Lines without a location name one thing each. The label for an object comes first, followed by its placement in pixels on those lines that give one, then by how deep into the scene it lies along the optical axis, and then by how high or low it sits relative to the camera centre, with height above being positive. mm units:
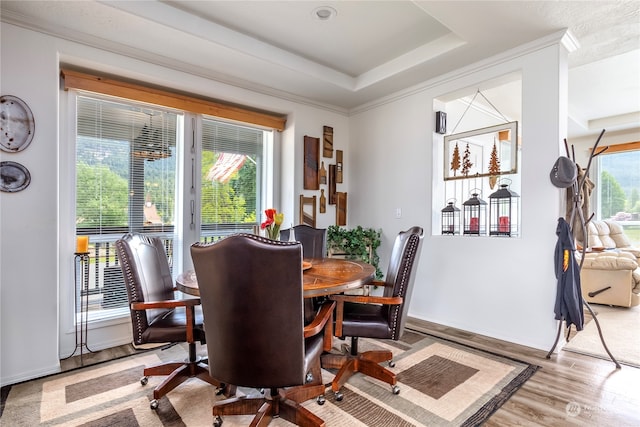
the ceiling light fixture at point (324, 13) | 2539 +1582
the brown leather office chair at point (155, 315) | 1929 -669
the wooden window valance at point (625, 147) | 6039 +1258
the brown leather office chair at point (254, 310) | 1347 -428
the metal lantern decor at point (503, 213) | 3029 -2
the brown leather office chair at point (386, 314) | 1977 -671
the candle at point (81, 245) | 2570 -276
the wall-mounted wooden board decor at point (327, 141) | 4258 +925
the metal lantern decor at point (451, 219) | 3491 -72
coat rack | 2555 +26
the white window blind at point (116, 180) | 2818 +278
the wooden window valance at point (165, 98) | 2672 +1068
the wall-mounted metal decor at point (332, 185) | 4324 +354
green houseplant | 3938 -390
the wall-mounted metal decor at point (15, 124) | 2209 +592
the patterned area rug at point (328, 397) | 1800 -1146
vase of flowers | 2196 -87
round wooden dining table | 1764 -412
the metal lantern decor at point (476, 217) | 3266 -46
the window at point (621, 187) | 6062 +509
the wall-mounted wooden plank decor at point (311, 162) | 4039 +617
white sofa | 3914 -799
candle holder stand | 2698 -748
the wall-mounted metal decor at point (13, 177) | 2207 +224
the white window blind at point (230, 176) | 3490 +395
